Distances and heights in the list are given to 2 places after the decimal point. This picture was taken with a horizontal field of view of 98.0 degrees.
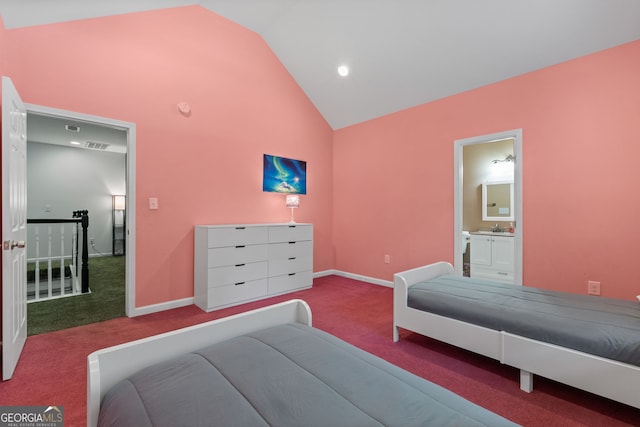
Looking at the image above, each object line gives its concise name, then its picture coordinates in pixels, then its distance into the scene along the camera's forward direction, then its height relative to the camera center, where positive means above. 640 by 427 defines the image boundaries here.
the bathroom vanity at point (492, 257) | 4.24 -0.70
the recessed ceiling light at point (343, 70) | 3.84 +1.98
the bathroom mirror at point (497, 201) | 4.67 +0.21
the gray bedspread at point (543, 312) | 1.51 -0.65
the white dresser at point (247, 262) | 3.15 -0.62
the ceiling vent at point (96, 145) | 6.13 +1.54
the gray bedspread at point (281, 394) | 0.81 -0.60
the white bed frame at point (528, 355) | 1.46 -0.88
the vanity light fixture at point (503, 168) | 4.64 +0.77
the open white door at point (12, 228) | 1.81 -0.11
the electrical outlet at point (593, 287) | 2.60 -0.71
